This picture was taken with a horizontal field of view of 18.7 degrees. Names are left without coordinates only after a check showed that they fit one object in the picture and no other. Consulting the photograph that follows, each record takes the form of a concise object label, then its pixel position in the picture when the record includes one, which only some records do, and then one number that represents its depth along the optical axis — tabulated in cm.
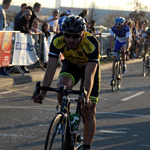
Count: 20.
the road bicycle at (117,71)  1268
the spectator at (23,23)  1427
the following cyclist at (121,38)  1327
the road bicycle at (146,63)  1683
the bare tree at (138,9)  4656
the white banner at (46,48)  1558
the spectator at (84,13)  1652
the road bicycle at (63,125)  428
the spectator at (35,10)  1472
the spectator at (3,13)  1320
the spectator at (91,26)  1996
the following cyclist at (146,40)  1708
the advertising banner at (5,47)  1291
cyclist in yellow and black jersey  490
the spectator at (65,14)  1622
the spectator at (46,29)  1588
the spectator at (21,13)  1439
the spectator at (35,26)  1594
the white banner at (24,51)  1366
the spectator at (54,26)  1708
